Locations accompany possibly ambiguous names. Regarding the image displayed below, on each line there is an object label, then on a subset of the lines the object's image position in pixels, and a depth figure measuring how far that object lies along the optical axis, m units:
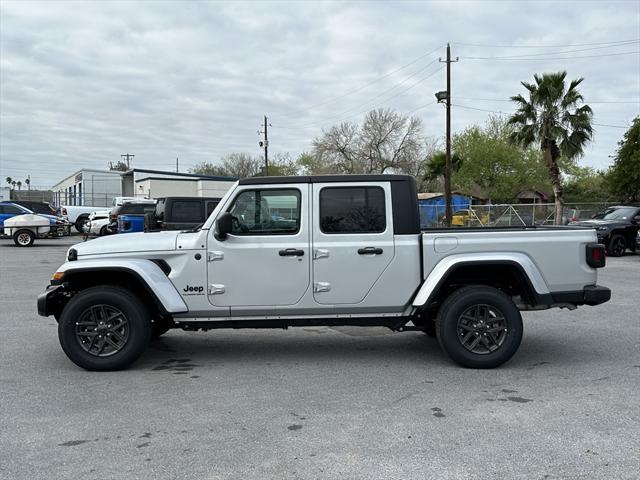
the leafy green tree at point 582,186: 57.58
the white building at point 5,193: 51.06
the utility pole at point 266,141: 50.94
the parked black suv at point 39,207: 29.47
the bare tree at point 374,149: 57.34
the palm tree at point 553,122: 26.80
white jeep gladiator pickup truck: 5.64
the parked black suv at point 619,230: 18.97
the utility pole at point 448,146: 27.30
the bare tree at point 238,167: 79.06
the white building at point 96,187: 56.44
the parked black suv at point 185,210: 15.47
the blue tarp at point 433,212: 37.44
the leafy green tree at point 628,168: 28.38
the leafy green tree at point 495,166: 50.28
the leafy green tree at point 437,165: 35.16
